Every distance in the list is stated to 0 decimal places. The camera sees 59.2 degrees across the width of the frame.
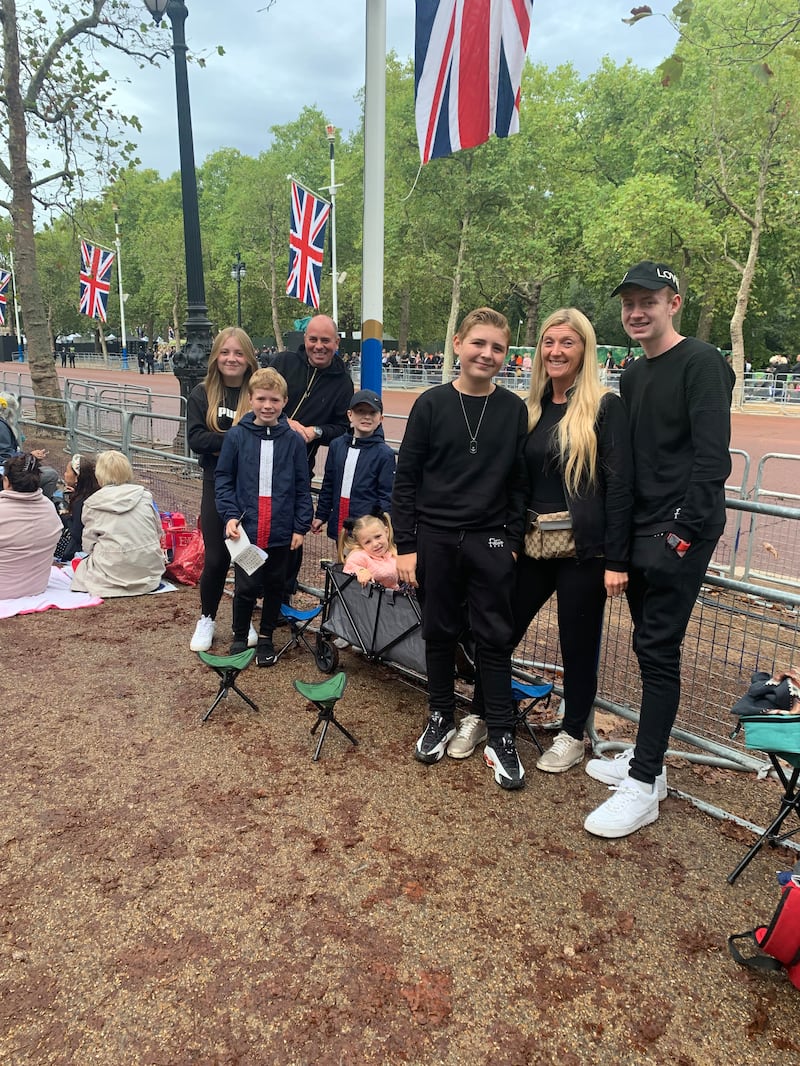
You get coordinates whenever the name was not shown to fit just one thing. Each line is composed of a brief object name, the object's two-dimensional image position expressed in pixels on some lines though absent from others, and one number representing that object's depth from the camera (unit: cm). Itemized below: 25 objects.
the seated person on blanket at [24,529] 563
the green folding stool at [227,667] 393
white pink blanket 554
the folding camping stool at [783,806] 262
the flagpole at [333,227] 2793
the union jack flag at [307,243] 2028
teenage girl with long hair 479
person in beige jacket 586
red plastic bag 643
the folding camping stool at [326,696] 353
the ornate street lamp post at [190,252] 922
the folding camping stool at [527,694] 373
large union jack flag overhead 545
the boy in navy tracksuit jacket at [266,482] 444
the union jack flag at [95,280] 2202
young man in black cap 276
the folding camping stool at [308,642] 462
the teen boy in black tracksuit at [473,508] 334
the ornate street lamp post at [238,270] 3894
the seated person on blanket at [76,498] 661
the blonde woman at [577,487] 307
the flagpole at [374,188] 543
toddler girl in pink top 425
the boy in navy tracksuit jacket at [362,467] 470
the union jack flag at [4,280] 2794
